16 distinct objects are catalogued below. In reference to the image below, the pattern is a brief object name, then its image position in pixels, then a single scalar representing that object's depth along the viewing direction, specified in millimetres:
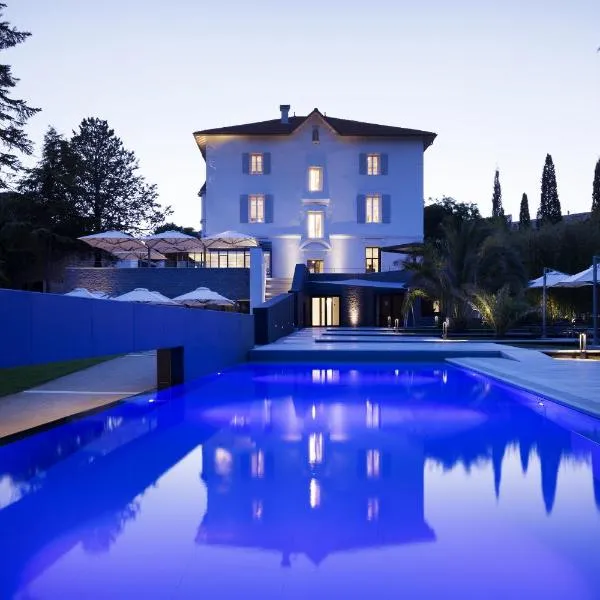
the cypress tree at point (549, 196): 57281
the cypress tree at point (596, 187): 53881
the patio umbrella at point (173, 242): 26438
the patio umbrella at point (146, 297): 20984
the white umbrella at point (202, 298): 22844
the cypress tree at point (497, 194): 69375
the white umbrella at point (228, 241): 26766
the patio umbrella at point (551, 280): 23170
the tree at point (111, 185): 48250
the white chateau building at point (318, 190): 36531
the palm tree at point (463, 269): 24328
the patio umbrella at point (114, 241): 26344
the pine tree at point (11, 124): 35656
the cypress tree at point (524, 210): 65350
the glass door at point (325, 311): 34219
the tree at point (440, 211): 52094
